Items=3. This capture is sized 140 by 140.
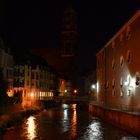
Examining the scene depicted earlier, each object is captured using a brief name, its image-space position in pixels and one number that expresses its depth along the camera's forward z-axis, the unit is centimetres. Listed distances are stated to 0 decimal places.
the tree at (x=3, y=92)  2530
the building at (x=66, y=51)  6688
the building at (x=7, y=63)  3596
